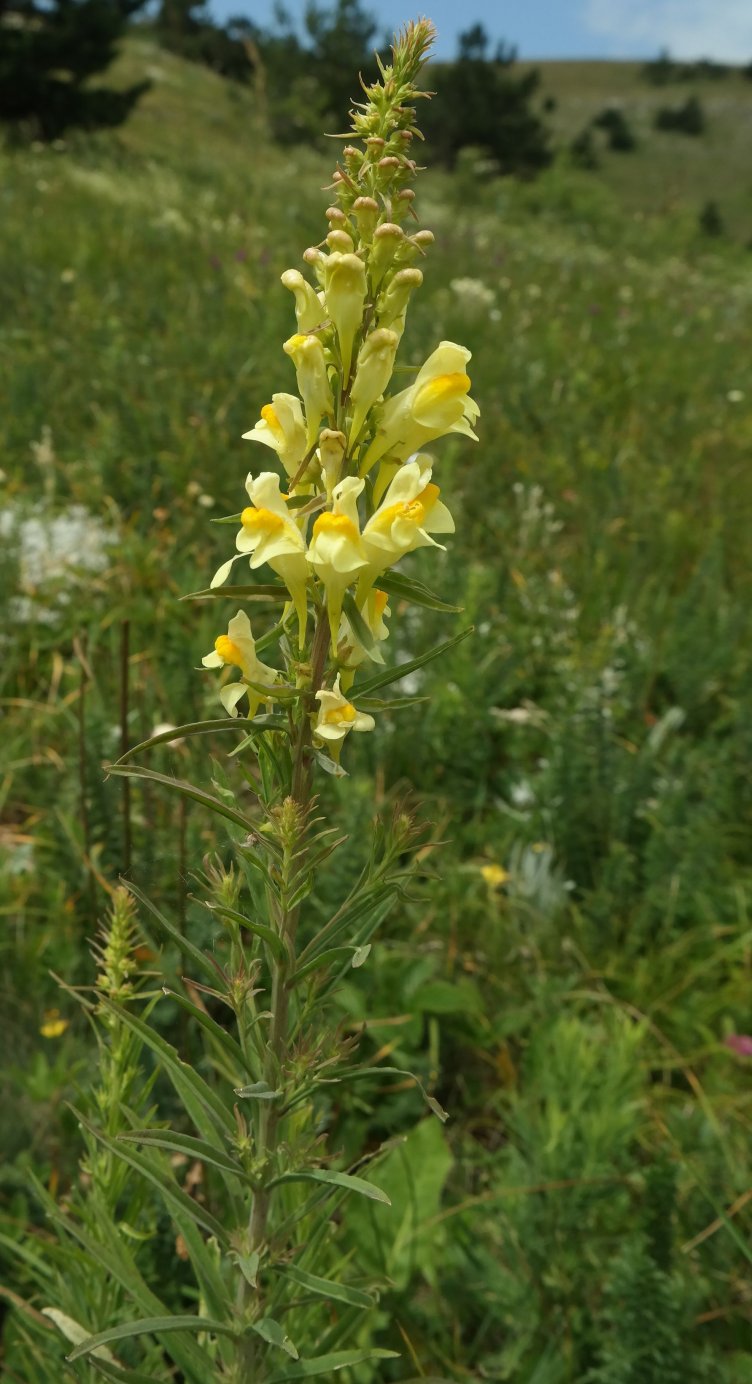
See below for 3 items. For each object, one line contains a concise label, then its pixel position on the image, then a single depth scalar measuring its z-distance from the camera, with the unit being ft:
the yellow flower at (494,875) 1.67
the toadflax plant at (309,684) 0.75
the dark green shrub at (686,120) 134.59
